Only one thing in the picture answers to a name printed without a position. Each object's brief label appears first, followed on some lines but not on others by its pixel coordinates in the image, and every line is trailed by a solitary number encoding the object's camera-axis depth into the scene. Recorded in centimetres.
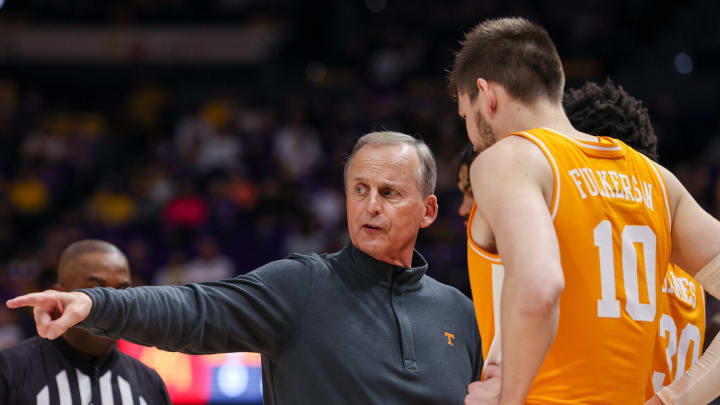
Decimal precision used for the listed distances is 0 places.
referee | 827
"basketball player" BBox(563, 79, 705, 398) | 626
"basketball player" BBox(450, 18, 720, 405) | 491
